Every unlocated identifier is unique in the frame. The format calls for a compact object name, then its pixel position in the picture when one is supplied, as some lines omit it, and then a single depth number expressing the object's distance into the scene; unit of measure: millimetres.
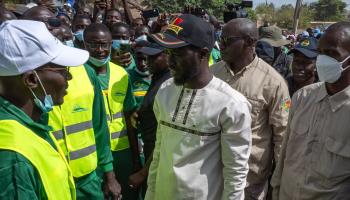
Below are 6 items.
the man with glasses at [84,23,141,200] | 3490
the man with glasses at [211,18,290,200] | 3051
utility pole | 21586
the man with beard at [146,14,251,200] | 2158
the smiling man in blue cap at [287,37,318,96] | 3545
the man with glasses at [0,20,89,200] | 1462
